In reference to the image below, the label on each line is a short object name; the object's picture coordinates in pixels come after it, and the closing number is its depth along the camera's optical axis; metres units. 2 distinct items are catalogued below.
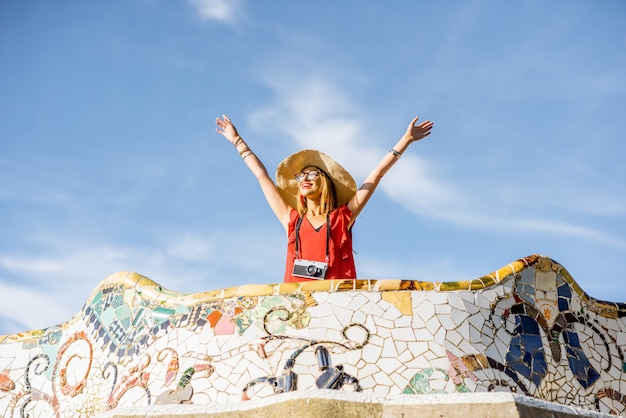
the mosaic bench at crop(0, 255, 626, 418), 6.67
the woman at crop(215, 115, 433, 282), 8.70
